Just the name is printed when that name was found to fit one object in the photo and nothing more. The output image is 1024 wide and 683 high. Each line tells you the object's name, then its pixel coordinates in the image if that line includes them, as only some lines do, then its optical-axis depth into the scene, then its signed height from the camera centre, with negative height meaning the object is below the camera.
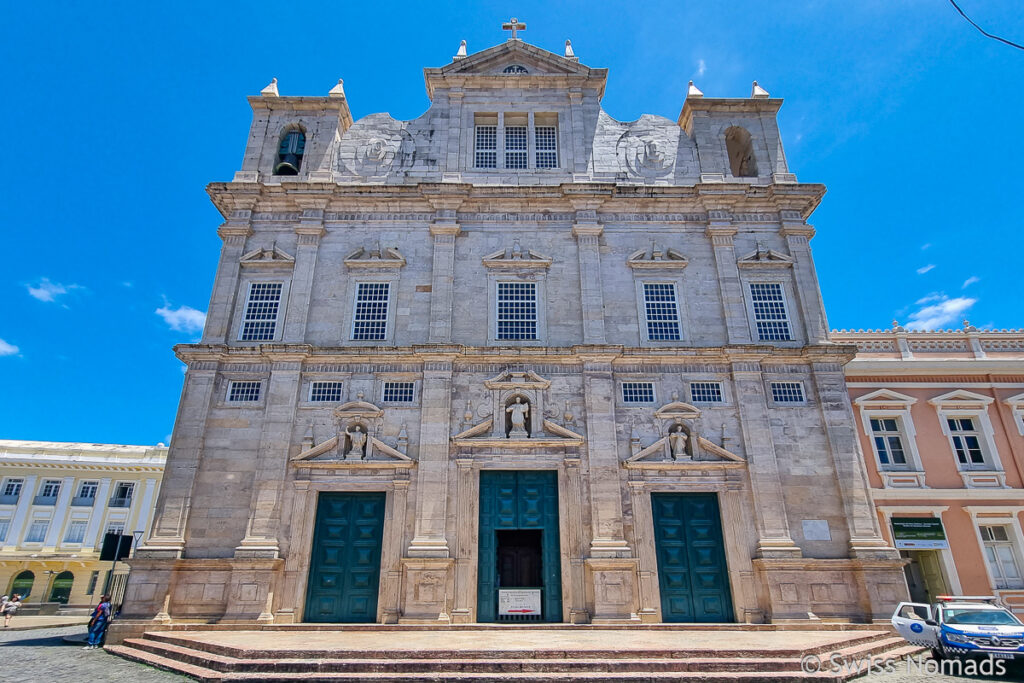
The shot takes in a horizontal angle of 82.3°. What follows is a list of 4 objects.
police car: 10.60 -0.94
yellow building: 38.69 +4.50
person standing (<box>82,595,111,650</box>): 14.24 -0.95
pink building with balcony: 17.92 +3.85
